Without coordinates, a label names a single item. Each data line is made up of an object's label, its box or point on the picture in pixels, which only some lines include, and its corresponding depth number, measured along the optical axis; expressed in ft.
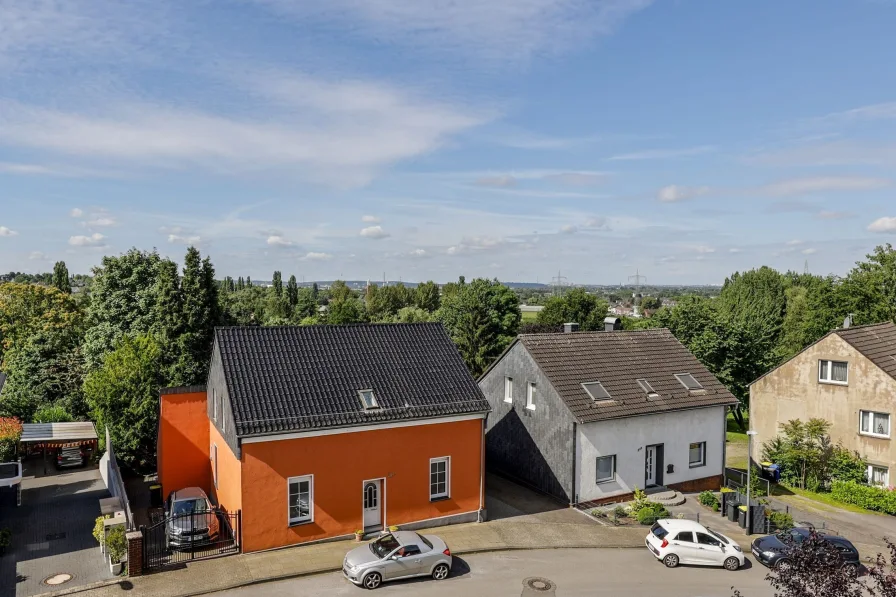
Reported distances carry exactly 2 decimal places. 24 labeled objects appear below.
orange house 62.80
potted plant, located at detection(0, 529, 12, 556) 65.62
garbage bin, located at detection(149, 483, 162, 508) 79.82
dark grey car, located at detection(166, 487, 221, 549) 62.64
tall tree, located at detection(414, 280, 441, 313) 379.96
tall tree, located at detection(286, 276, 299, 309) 393.99
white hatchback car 64.03
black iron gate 61.11
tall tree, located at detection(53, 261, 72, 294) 246.88
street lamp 75.41
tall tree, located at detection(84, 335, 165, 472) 91.09
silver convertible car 56.24
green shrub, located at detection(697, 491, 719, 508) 82.77
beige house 95.91
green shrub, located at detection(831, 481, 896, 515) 88.22
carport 96.99
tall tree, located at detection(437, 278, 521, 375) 187.42
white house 81.35
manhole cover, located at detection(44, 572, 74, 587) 57.72
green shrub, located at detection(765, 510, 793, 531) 75.46
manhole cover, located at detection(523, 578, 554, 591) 57.77
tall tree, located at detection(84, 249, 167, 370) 132.67
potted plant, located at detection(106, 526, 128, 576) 57.31
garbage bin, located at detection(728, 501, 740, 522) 78.33
